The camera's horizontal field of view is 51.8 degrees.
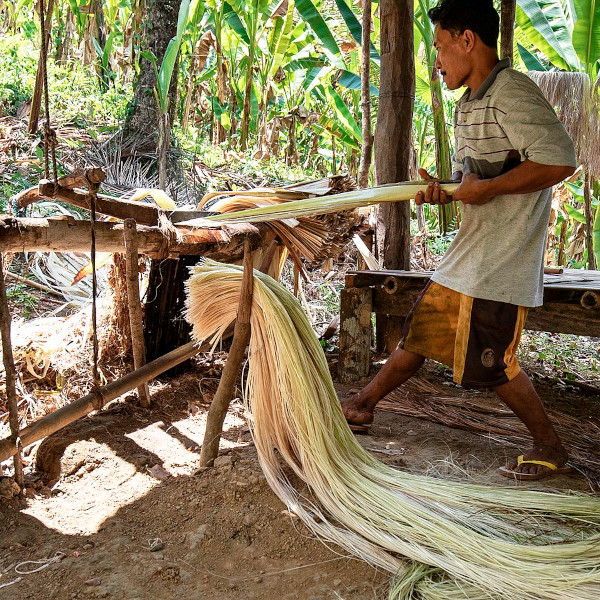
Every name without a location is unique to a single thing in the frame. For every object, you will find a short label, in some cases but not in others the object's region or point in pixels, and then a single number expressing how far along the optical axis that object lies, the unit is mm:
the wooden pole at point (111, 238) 2070
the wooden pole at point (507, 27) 4102
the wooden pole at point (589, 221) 5742
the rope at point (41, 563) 1765
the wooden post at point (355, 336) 3701
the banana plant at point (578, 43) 5148
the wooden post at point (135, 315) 2708
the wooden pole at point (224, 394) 2297
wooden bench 3549
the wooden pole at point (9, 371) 2008
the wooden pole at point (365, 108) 4543
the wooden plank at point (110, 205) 2094
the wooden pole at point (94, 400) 2102
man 2064
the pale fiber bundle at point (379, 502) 1669
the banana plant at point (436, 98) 5707
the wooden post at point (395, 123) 3727
